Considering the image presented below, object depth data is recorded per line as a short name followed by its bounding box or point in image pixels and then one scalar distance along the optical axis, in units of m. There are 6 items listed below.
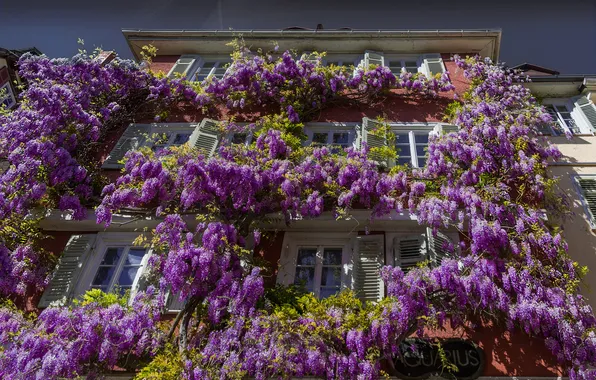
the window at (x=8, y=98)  14.67
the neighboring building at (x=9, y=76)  14.63
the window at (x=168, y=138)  12.34
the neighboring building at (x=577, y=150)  9.55
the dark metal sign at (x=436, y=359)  7.67
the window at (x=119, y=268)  9.36
